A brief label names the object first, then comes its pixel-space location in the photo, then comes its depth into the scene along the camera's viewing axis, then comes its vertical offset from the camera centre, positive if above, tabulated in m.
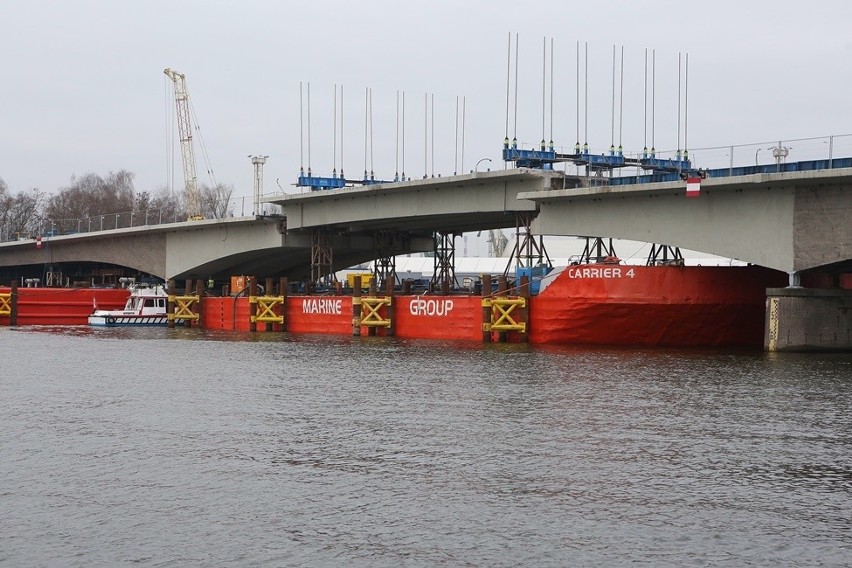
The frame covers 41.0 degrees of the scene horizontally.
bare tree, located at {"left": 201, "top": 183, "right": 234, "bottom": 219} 189.10 +14.42
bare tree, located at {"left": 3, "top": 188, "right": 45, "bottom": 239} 170.00 +12.44
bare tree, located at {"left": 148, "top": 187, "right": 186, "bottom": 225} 158.14 +12.78
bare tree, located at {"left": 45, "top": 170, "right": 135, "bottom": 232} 182.62 +14.90
